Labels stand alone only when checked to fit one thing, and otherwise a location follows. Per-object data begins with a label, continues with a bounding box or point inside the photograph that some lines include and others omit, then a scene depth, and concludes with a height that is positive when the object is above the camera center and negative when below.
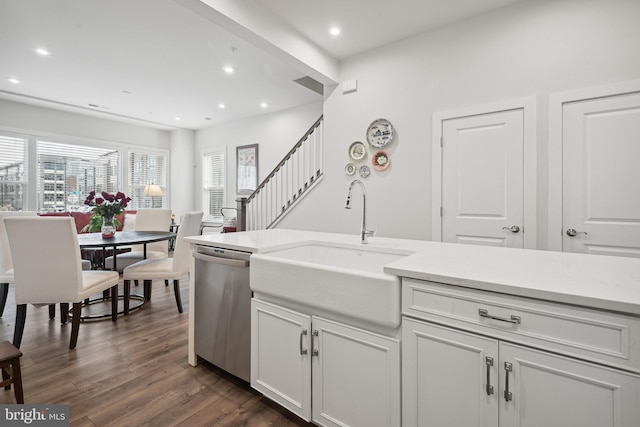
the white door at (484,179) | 2.82 +0.33
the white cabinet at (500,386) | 0.95 -0.58
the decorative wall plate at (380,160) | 3.53 +0.60
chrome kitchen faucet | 2.07 -0.12
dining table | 3.01 -0.28
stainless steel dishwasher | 1.91 -0.62
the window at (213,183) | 7.60 +0.74
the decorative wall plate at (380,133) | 3.49 +0.91
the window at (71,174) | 6.14 +0.82
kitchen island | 0.94 -0.44
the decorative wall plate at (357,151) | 3.68 +0.74
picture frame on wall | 6.85 +0.99
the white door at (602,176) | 2.39 +0.30
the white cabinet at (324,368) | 1.35 -0.75
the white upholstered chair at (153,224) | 4.55 -0.16
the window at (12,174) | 5.65 +0.72
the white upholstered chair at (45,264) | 2.38 -0.40
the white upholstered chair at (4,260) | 2.78 -0.43
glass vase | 3.42 -0.15
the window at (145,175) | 7.46 +0.93
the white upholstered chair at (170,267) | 3.24 -0.57
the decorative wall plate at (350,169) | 3.77 +0.54
